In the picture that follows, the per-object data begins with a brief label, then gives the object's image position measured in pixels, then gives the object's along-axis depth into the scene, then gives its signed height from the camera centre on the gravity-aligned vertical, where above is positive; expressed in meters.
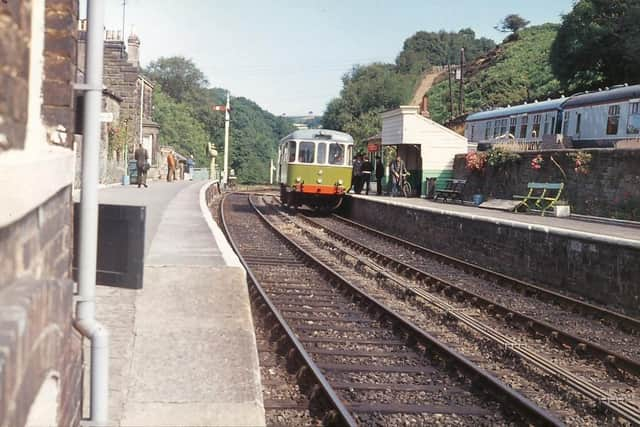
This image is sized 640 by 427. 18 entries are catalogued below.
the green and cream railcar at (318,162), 25.52 -0.17
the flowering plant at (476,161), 25.61 +0.19
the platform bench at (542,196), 20.28 -0.68
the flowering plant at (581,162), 19.44 +0.29
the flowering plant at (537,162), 21.83 +0.25
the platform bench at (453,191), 26.81 -0.90
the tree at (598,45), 46.25 +8.12
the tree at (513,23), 120.44 +22.92
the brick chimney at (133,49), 45.62 +5.70
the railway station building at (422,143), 28.17 +0.78
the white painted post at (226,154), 48.25 -0.15
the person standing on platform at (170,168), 40.12 -1.05
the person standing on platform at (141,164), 27.56 -0.64
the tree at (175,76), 107.31 +10.13
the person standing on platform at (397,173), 28.36 -0.40
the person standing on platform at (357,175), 31.91 -0.62
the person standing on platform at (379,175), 29.92 -0.54
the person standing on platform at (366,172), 31.73 -0.48
